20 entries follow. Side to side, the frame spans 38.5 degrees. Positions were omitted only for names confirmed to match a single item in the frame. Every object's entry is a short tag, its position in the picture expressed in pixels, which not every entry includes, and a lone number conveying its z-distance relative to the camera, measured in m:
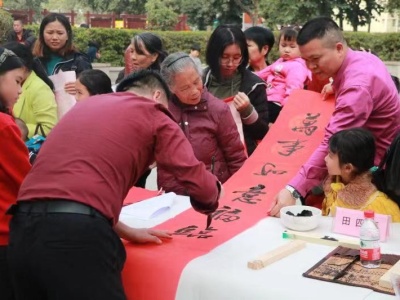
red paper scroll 1.91
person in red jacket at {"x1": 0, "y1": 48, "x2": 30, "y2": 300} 2.03
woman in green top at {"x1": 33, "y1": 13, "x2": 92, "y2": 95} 3.93
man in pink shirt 2.45
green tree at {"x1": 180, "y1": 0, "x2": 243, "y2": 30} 24.53
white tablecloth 1.63
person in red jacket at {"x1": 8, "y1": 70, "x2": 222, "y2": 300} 1.61
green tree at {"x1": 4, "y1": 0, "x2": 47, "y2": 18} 37.88
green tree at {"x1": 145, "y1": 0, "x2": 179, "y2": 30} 21.43
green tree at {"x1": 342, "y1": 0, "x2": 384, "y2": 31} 21.58
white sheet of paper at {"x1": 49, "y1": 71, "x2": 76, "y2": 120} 3.68
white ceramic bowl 2.15
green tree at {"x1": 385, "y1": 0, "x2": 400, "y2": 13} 20.38
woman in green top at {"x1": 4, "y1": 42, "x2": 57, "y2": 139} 3.39
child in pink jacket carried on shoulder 3.89
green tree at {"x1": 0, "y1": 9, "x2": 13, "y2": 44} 8.33
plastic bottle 1.80
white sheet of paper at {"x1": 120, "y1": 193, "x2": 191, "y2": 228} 2.39
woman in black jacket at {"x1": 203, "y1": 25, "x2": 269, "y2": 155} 3.13
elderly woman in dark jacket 2.66
